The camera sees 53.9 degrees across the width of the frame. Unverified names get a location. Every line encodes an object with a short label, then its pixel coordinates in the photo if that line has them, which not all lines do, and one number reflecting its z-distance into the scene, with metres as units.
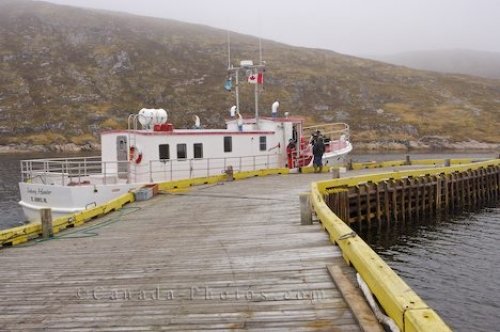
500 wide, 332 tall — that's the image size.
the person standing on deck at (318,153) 29.44
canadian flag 30.78
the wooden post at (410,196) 25.55
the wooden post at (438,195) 27.39
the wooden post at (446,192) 28.22
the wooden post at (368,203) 22.78
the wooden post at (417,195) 26.08
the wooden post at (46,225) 14.30
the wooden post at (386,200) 23.94
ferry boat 22.25
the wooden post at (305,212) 13.14
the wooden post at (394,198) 24.38
